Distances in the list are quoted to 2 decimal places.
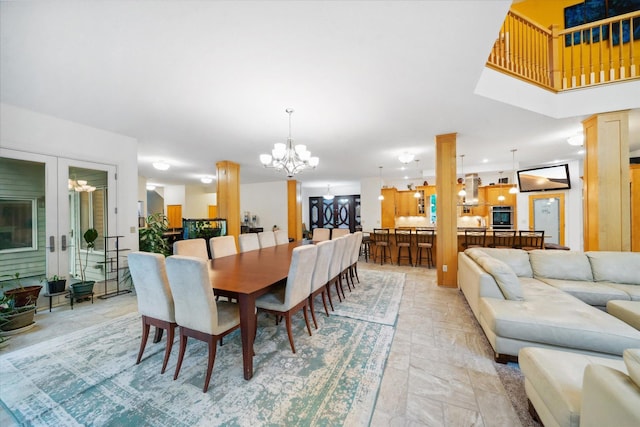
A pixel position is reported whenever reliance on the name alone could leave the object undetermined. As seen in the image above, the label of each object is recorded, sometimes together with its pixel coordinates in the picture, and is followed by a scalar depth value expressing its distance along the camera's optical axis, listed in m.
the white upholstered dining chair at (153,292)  1.83
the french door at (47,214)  2.99
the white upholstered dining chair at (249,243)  3.68
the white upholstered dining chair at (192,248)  2.84
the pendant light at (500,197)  6.56
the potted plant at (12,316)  2.49
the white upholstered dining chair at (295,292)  2.11
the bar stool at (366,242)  6.37
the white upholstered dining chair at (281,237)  4.67
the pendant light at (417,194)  7.53
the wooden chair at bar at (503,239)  4.84
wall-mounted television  5.72
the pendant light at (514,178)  5.14
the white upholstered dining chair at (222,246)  3.28
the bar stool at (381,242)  5.93
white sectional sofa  1.73
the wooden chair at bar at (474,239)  5.00
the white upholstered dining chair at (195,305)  1.64
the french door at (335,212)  10.94
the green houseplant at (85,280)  3.30
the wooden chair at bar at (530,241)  4.65
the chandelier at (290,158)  3.23
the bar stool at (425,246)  5.46
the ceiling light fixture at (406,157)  4.82
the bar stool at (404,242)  5.68
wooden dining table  1.77
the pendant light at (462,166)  5.93
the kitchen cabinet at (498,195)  6.77
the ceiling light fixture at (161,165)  5.40
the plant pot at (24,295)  2.77
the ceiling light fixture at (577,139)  3.79
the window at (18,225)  2.95
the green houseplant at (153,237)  4.31
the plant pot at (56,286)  3.12
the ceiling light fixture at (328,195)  10.73
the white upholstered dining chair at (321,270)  2.54
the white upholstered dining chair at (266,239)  4.18
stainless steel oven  6.75
